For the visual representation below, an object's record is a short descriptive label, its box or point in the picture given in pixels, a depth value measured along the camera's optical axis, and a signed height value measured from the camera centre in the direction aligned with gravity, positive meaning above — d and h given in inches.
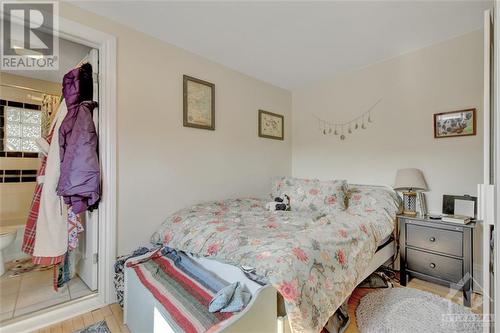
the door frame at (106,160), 73.4 +2.0
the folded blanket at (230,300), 43.2 -25.5
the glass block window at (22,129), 114.0 +18.8
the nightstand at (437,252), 73.4 -28.8
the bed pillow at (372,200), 88.3 -13.1
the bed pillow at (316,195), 90.0 -11.2
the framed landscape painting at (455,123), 84.0 +16.9
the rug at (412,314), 59.7 -41.3
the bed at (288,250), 43.8 -20.4
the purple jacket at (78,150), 69.2 +4.9
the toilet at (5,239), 87.5 -28.4
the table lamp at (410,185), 88.6 -6.9
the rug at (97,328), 60.6 -43.3
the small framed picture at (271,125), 128.0 +24.1
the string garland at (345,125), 111.3 +21.9
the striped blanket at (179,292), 42.5 -28.0
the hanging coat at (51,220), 71.8 -17.1
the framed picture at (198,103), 96.0 +27.3
